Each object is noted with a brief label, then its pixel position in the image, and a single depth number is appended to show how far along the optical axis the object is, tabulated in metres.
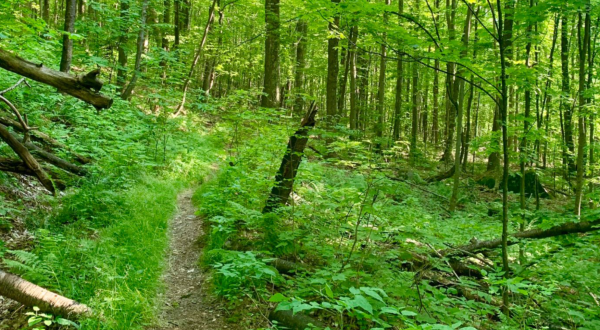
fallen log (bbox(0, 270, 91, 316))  3.37
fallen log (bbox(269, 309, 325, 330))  3.71
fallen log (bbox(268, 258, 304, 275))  4.77
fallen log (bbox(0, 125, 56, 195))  4.51
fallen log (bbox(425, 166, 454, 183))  15.84
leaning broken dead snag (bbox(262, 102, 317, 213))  5.90
